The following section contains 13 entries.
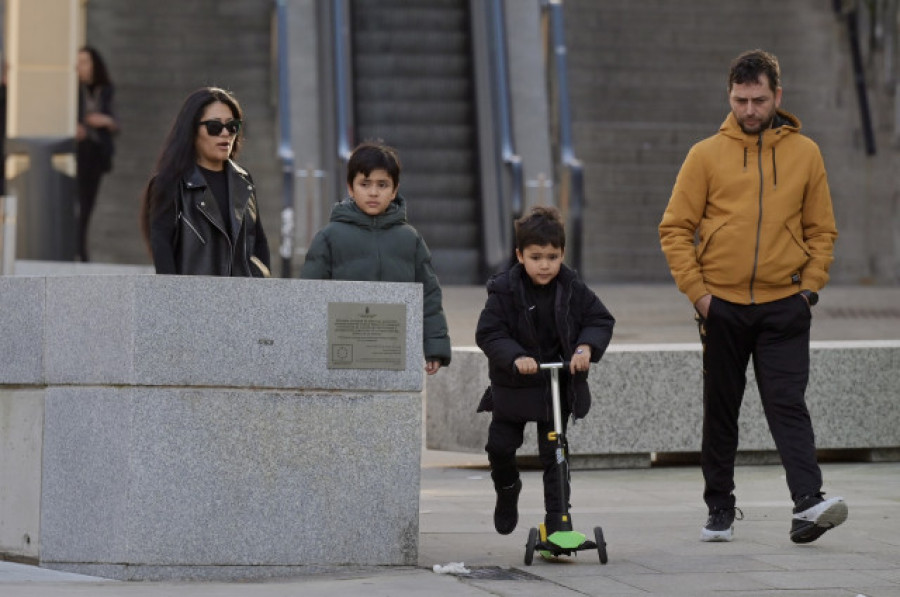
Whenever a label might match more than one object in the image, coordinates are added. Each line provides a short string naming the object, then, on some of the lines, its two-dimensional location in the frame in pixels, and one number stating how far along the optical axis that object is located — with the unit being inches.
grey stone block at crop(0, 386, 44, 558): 547.2
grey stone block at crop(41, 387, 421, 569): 524.1
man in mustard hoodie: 587.5
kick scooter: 540.7
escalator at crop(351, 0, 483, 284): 1701.5
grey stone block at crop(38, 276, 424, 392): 522.9
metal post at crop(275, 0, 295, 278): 1598.2
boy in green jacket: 567.2
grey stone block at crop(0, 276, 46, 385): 547.8
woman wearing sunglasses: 561.0
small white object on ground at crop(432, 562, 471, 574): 528.7
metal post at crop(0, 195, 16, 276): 1306.6
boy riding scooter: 558.3
